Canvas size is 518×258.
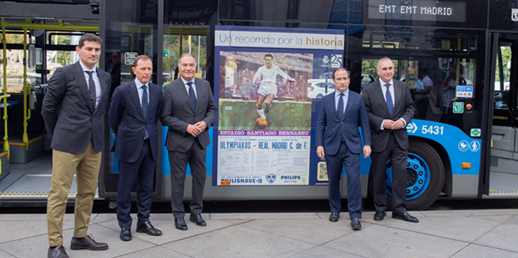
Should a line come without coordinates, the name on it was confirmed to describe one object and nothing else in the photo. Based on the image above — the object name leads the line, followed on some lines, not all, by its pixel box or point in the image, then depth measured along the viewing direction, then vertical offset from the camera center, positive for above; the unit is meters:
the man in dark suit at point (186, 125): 4.57 -0.23
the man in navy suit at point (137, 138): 4.27 -0.35
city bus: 4.99 +0.46
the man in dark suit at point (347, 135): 4.89 -0.30
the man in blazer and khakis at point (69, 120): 3.73 -0.17
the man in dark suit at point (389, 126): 5.02 -0.19
